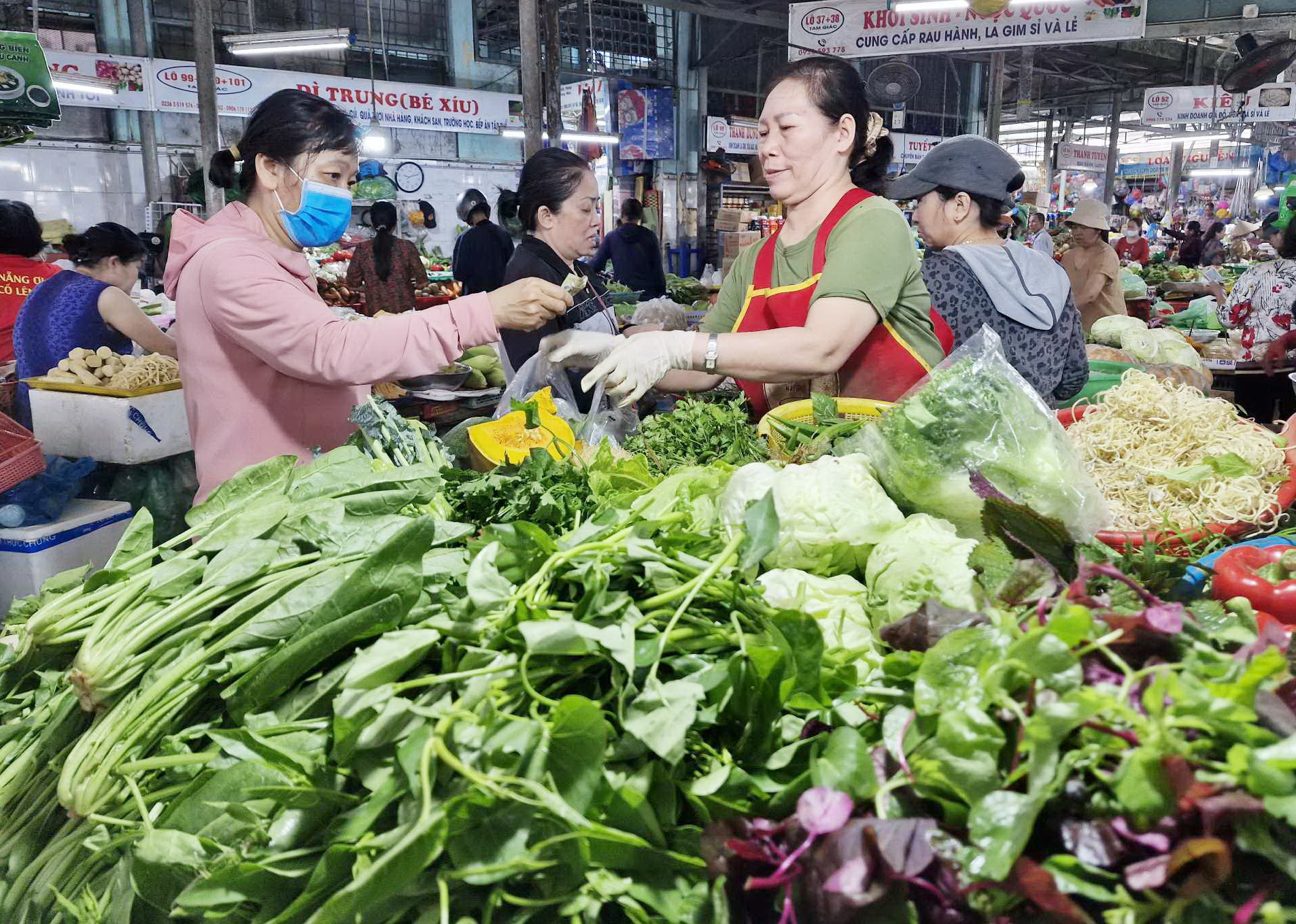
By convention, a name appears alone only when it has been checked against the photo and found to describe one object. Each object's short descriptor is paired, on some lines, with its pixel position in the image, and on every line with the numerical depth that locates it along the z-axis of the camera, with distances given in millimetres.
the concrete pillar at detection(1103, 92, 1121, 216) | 22922
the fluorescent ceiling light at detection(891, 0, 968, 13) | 8781
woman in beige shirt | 6645
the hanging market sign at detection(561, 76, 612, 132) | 13547
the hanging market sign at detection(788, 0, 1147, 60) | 8727
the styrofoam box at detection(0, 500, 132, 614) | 3602
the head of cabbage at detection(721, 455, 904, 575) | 1414
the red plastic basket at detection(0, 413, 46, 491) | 3377
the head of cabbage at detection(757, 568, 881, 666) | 1237
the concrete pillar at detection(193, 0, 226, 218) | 9242
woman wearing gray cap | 2939
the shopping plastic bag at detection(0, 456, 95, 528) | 3650
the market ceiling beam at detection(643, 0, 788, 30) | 15062
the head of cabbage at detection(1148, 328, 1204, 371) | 5016
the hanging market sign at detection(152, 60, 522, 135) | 12336
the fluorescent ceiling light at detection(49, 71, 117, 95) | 11453
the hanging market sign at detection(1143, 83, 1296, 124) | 14922
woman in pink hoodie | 2271
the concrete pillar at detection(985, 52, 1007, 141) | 11516
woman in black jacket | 3443
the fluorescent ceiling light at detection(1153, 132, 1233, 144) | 20406
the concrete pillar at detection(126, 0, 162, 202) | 13133
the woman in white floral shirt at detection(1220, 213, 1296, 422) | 5891
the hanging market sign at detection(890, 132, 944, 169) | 16625
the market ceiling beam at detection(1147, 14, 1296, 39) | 10375
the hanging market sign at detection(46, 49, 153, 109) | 11578
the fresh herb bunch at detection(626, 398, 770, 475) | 2059
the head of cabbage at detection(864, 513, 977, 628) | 1243
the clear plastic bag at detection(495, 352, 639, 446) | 2469
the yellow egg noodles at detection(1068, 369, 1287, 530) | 1632
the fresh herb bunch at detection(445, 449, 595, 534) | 1470
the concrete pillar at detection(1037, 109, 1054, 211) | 22527
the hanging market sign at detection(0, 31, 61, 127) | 5730
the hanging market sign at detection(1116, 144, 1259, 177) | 30562
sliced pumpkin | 2209
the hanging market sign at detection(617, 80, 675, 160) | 16641
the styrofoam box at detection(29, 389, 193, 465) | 3947
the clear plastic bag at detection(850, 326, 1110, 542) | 1437
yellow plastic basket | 1972
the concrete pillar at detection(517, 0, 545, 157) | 7344
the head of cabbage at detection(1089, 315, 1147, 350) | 5535
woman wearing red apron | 2162
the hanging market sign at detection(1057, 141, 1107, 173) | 22234
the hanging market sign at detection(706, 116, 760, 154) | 16406
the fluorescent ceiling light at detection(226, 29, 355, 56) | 10172
